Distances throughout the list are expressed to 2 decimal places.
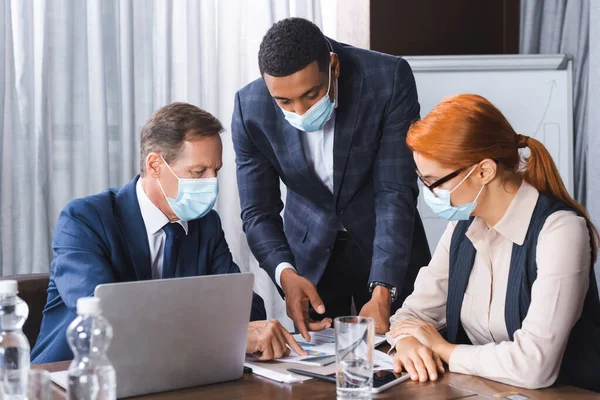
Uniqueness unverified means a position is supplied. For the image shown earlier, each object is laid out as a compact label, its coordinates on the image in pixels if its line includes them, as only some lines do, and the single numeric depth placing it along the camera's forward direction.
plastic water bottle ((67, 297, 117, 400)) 1.08
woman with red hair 1.62
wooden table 1.41
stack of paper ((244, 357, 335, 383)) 1.51
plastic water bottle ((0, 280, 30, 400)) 1.20
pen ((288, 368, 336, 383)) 1.49
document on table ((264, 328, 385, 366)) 1.65
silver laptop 1.33
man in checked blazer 2.24
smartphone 1.46
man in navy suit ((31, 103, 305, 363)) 1.88
